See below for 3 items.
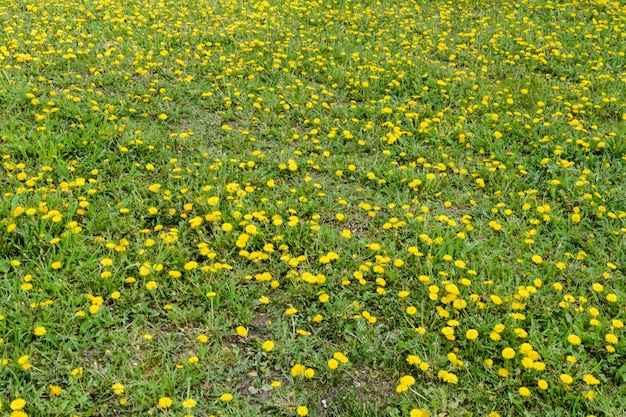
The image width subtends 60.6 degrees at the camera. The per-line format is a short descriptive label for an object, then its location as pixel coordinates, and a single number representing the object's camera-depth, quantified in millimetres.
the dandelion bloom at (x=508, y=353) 2412
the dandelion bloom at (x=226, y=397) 2238
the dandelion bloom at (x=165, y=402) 2189
